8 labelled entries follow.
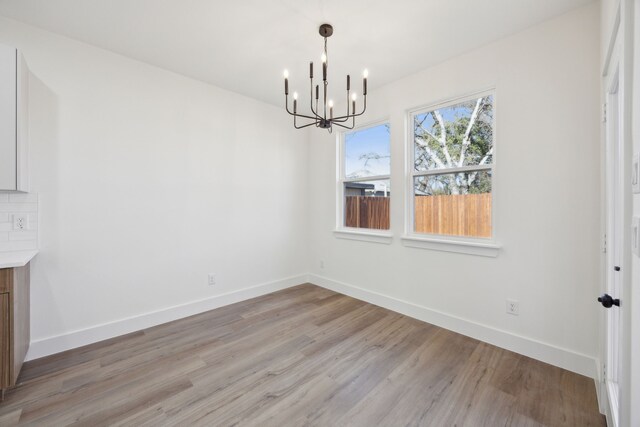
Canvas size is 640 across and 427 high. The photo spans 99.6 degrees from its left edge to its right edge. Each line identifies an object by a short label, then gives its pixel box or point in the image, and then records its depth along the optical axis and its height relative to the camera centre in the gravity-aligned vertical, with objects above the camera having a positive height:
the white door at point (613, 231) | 1.52 -0.10
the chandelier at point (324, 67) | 1.96 +1.05
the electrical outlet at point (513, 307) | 2.32 -0.81
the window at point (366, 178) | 3.43 +0.47
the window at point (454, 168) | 2.59 +0.46
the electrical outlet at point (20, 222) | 2.15 -0.08
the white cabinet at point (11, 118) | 1.89 +0.67
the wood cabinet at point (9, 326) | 1.72 -0.74
